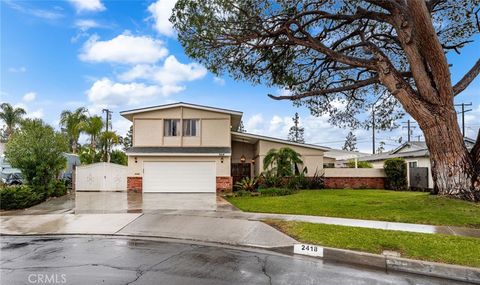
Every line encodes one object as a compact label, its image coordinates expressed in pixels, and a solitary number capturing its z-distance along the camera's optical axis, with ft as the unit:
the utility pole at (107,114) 121.21
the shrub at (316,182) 74.31
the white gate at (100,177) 75.20
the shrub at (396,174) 73.67
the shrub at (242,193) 60.76
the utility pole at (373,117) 56.75
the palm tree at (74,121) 99.36
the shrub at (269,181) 69.92
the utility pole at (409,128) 165.53
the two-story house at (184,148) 72.28
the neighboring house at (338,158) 109.29
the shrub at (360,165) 94.27
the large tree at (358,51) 39.47
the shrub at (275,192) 59.80
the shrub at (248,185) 69.05
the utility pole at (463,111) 126.04
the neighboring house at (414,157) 72.59
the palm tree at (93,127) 90.38
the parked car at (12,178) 85.20
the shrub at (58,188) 59.31
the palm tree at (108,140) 91.45
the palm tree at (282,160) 71.11
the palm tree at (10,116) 127.34
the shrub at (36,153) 55.72
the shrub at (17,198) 45.68
